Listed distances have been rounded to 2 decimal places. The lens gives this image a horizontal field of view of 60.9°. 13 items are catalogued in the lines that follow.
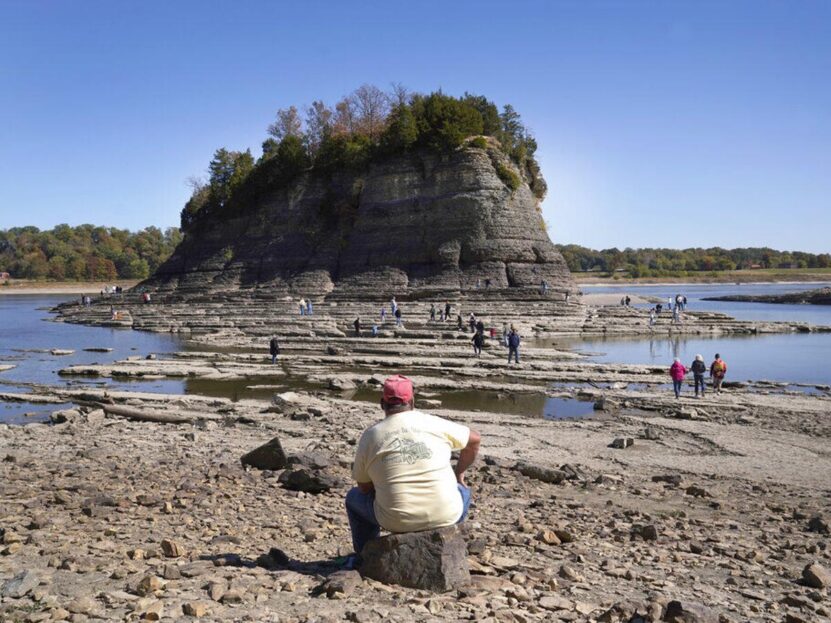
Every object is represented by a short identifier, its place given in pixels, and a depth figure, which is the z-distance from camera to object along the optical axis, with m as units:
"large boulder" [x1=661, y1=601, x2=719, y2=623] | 5.15
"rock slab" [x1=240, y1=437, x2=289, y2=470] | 11.29
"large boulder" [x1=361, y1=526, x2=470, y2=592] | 5.73
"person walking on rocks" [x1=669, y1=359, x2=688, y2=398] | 23.31
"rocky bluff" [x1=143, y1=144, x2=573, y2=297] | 56.91
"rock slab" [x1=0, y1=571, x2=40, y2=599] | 5.52
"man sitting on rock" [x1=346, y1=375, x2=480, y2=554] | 5.75
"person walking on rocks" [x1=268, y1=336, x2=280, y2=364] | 32.71
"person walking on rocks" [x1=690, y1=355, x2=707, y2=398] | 23.55
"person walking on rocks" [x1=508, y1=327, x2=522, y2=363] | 30.80
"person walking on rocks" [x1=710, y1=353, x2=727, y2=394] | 24.55
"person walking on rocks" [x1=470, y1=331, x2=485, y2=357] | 33.53
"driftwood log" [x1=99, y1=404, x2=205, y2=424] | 18.66
